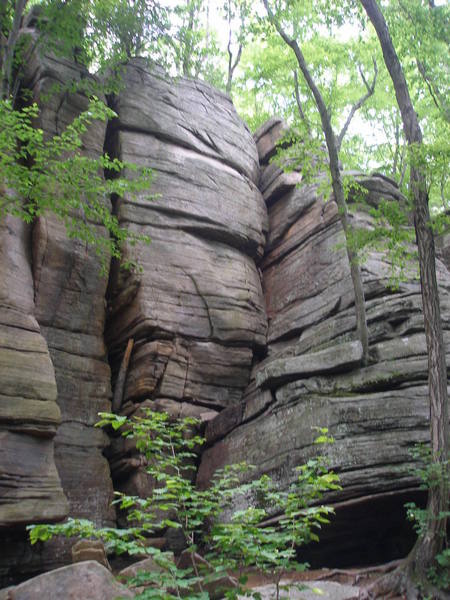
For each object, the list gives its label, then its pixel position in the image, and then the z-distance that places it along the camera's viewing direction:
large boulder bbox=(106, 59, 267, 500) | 12.78
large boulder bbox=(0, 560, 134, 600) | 5.94
